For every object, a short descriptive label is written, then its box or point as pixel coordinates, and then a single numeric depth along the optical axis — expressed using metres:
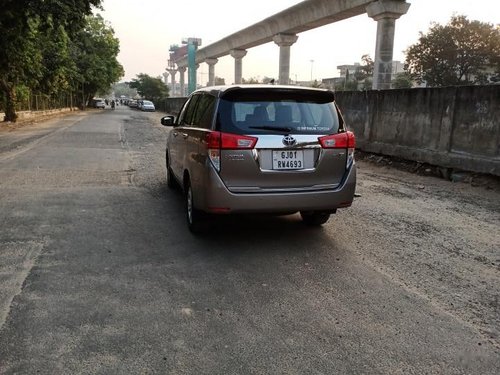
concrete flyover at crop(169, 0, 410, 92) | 23.05
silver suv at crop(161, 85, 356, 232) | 4.80
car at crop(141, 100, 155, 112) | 66.56
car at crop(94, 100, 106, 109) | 81.74
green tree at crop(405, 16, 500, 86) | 50.53
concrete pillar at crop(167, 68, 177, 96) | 115.69
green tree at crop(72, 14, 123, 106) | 55.69
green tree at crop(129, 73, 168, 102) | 108.62
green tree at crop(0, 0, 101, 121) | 16.62
